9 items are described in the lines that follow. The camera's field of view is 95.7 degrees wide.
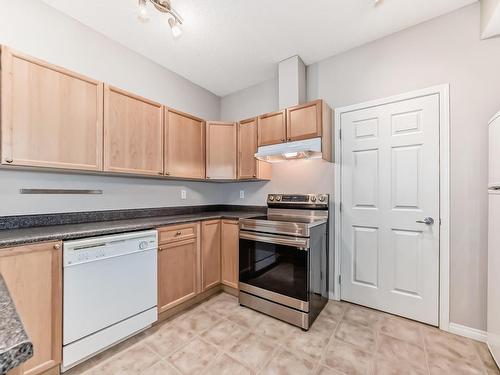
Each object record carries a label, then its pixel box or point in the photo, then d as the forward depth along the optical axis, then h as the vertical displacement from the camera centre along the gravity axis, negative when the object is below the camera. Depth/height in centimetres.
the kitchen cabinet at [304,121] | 237 +73
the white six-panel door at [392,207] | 206 -19
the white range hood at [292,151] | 227 +39
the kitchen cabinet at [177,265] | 214 -78
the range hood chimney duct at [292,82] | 265 +127
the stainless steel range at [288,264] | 204 -76
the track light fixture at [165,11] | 165 +139
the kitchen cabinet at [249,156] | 291 +42
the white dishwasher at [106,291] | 155 -80
